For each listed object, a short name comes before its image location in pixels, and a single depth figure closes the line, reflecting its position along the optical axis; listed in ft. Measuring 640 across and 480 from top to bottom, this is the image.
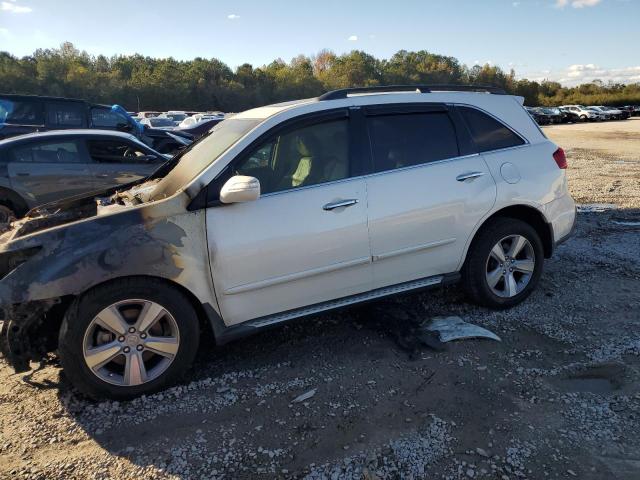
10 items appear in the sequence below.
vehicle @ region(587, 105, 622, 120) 174.91
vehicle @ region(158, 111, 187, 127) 110.50
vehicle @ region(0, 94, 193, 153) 36.14
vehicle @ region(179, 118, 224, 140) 57.62
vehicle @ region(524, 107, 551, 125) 159.35
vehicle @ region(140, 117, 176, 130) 81.41
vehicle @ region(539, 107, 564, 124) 163.66
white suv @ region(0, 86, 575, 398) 10.02
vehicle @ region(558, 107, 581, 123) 170.34
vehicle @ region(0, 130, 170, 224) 23.53
